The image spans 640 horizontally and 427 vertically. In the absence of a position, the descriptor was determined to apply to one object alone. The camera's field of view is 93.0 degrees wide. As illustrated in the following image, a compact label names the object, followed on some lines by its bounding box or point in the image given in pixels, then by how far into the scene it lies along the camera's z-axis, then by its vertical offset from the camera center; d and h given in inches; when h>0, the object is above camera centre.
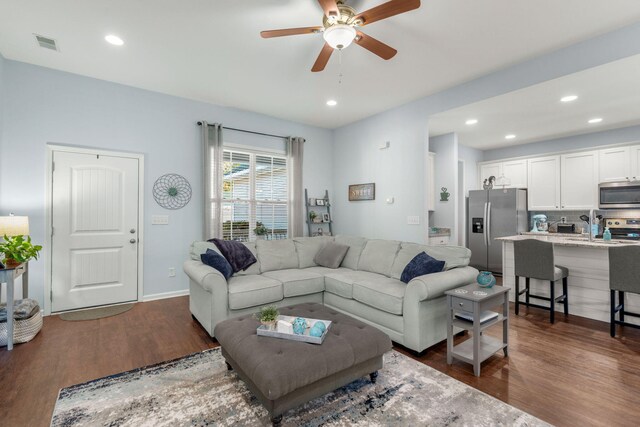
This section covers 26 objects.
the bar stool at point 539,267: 136.6 -23.9
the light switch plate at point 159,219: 169.5 -1.6
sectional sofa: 105.7 -27.9
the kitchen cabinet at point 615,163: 200.4 +35.4
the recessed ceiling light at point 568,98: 148.4 +58.5
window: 196.2 +14.5
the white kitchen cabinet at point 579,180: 213.9 +25.7
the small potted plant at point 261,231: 202.4 -9.7
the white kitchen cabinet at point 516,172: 248.5 +36.5
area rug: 71.8 -48.1
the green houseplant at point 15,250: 110.0 -12.2
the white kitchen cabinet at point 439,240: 201.6 -16.5
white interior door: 147.4 -6.9
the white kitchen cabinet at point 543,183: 231.5 +25.7
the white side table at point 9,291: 107.1 -26.0
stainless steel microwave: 193.9 +13.8
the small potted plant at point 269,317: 82.5 -27.7
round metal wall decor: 171.3 +14.7
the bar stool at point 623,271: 113.6 -21.4
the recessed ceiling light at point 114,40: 116.0 +68.7
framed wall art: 209.3 +17.4
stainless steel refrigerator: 228.2 -4.0
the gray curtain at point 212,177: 181.3 +23.7
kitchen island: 136.4 -29.0
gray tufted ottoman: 66.1 -33.9
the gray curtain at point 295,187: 217.0 +21.0
